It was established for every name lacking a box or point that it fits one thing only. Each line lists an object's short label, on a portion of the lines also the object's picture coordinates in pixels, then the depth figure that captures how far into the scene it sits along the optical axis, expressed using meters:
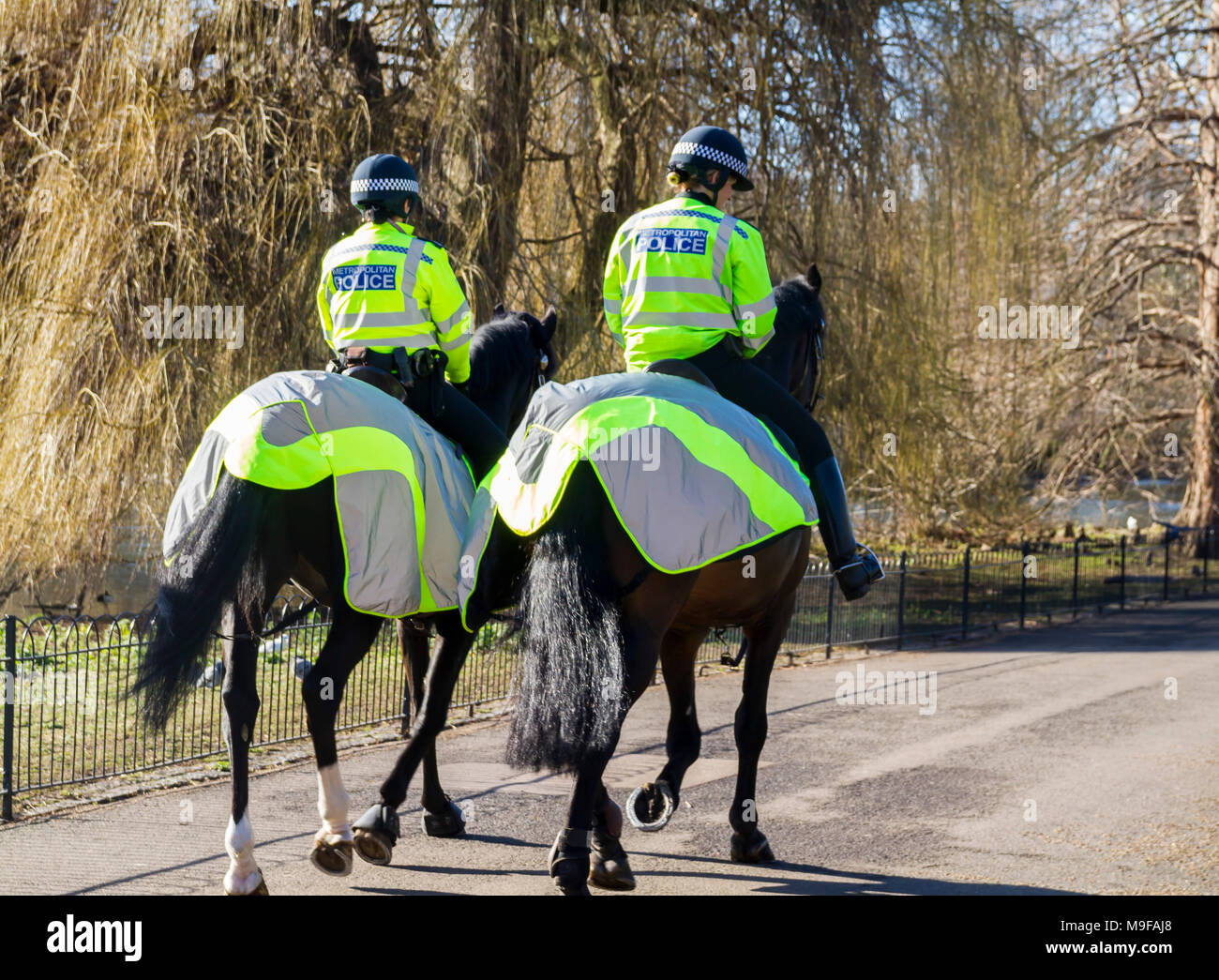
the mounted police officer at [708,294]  5.28
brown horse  4.55
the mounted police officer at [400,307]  5.61
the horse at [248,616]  4.70
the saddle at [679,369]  5.36
